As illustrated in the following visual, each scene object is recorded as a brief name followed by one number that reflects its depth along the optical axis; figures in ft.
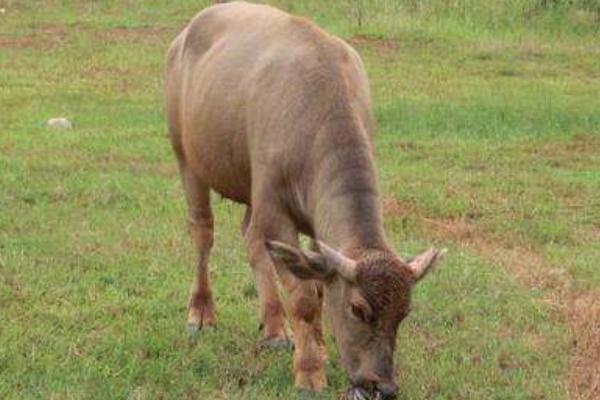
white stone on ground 70.91
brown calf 27.27
